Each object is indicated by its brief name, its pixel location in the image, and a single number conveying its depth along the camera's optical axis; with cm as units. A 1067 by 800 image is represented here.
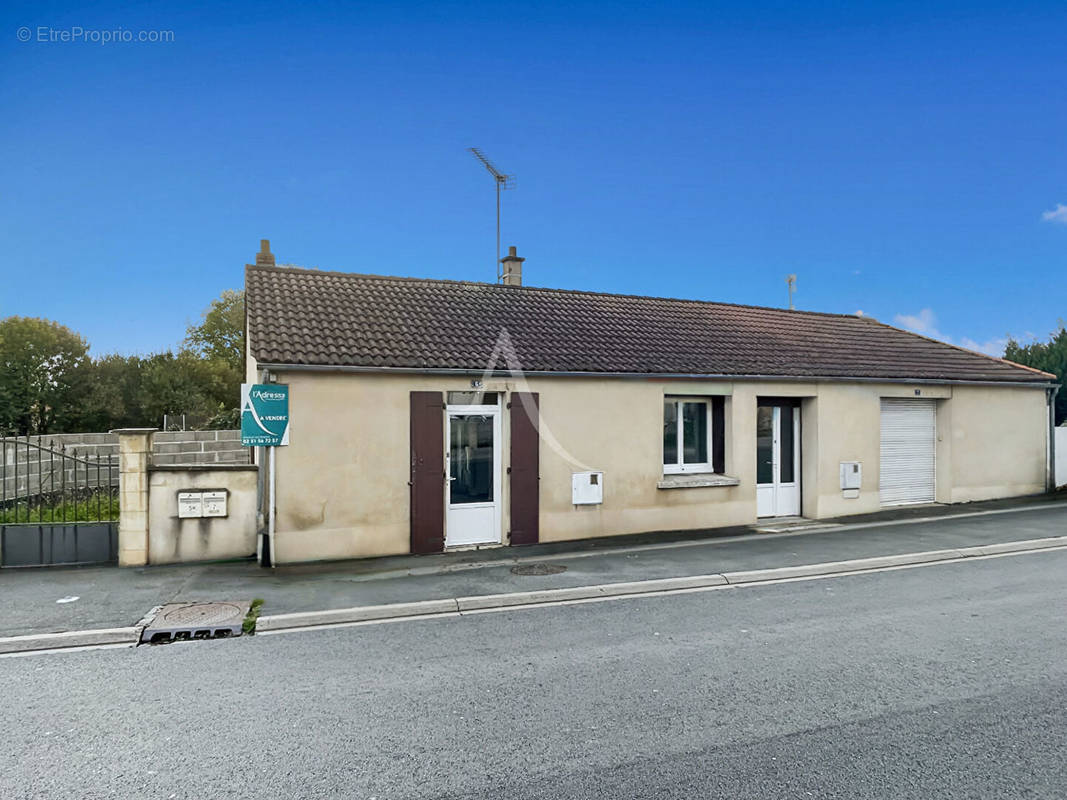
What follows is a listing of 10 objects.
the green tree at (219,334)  5112
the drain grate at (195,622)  659
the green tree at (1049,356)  3244
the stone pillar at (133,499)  916
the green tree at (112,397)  3528
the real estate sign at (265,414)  924
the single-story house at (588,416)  987
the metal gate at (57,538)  915
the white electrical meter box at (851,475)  1299
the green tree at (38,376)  3275
